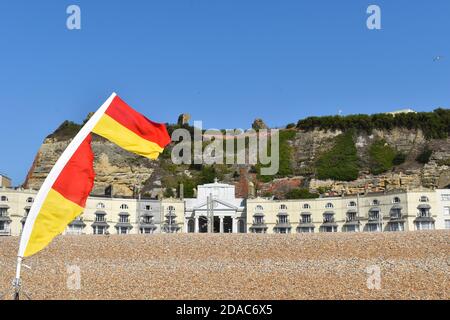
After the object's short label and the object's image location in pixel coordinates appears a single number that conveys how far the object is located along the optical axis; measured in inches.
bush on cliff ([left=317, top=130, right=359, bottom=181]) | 4065.0
